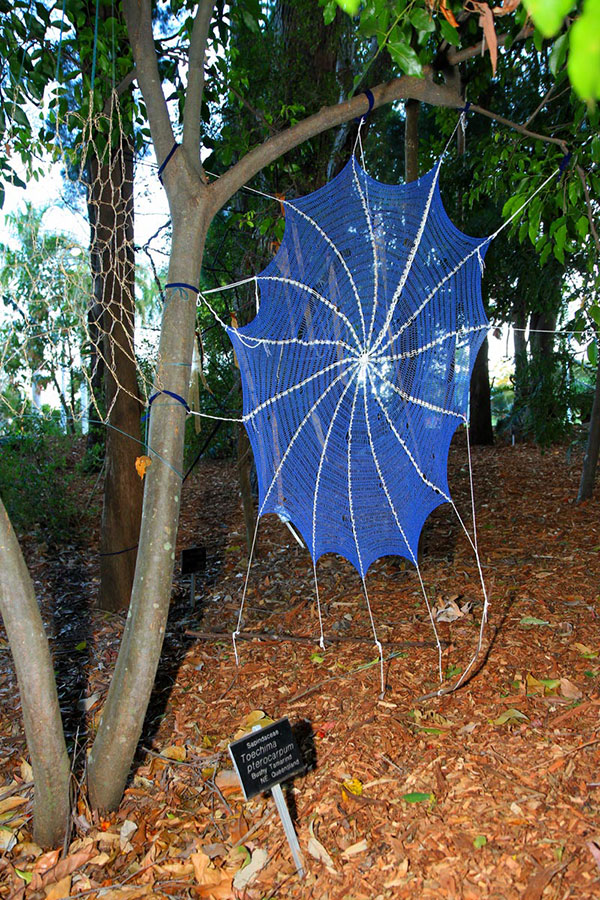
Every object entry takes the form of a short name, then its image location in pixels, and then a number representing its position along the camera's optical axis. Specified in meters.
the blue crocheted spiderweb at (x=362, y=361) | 3.36
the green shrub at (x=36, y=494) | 6.98
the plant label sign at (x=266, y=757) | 2.46
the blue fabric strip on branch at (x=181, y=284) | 2.99
